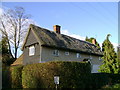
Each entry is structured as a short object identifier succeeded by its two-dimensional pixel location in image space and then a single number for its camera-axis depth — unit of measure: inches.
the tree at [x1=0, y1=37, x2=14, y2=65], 1022.1
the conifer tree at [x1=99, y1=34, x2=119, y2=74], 614.7
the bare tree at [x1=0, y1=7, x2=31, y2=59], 1073.8
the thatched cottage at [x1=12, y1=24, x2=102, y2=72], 698.3
